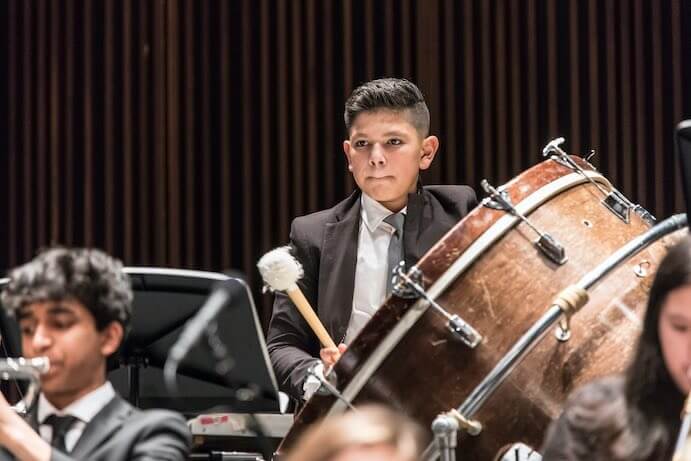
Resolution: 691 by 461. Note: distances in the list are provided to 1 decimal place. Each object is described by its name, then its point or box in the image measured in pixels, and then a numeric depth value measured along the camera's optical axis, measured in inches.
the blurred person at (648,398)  195.6
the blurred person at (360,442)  154.0
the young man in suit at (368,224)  320.5
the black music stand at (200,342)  230.1
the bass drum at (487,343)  255.0
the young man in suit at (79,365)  203.6
